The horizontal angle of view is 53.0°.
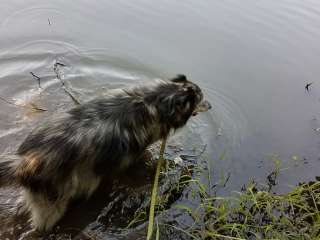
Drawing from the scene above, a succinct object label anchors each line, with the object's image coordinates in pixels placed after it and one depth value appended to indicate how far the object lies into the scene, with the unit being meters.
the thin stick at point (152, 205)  2.84
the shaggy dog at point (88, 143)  2.74
